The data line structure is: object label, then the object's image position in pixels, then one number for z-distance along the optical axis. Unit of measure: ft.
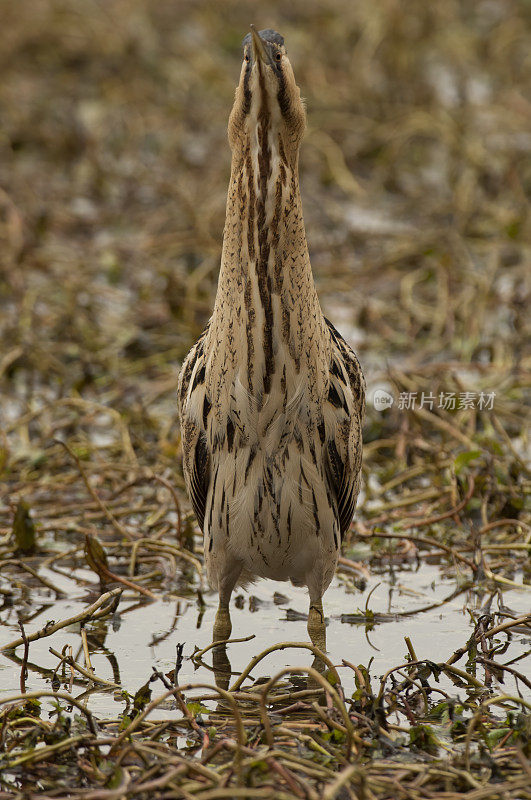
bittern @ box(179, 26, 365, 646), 29.30
